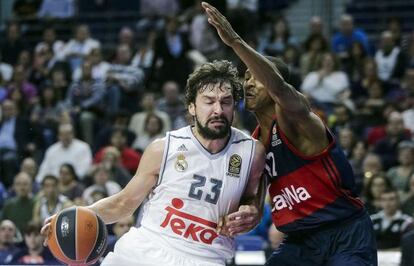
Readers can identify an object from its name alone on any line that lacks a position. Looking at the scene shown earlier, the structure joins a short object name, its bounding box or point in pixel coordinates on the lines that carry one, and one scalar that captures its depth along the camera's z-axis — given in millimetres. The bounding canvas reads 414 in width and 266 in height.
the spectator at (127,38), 17328
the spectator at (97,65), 16484
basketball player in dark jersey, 6836
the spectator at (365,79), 15117
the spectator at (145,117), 14781
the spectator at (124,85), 15969
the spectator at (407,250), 9312
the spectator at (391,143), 13680
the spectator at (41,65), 17062
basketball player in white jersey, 6711
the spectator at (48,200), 12789
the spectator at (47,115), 15359
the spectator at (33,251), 11188
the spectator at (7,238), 11609
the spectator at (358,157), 13459
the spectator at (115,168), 13398
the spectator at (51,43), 17672
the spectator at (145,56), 17016
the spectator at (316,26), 16281
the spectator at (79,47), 17228
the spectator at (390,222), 11414
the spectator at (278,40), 16547
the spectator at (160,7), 18156
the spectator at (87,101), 15453
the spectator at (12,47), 18047
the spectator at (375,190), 11969
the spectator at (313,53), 15844
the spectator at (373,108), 14664
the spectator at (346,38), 16188
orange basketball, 6703
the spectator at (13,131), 15188
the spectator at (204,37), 16953
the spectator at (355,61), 15789
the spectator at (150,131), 14453
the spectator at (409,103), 14305
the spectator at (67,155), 14320
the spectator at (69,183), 13148
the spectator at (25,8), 18906
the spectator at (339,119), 14117
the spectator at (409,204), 12070
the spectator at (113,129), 14758
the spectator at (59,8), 18688
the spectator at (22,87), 16344
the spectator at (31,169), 13880
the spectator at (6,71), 17438
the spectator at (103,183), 12878
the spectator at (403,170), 12926
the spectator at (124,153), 14109
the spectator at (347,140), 13602
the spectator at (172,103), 15178
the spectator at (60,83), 16273
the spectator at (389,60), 15648
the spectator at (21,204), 13070
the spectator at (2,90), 16338
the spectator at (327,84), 15117
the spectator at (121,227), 11625
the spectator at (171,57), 16484
